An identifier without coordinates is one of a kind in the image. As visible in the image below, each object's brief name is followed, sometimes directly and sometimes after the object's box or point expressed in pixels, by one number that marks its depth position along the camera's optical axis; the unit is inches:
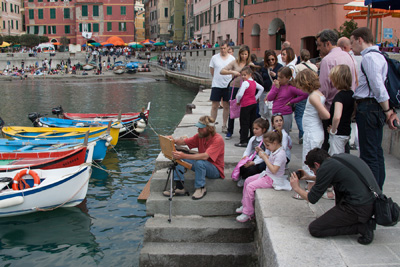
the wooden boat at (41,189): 323.0
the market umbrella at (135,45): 2554.1
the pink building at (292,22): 912.3
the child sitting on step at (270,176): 223.0
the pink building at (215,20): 1691.7
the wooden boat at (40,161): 357.7
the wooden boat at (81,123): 618.3
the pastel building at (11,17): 2723.9
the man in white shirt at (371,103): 189.2
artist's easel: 236.7
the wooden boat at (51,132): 515.8
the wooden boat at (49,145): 436.1
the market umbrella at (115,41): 2504.9
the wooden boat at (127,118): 641.0
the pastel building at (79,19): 2778.1
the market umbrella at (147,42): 2533.7
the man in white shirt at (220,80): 346.3
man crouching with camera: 162.7
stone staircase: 219.6
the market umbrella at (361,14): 635.5
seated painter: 240.4
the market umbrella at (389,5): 429.6
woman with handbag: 325.1
